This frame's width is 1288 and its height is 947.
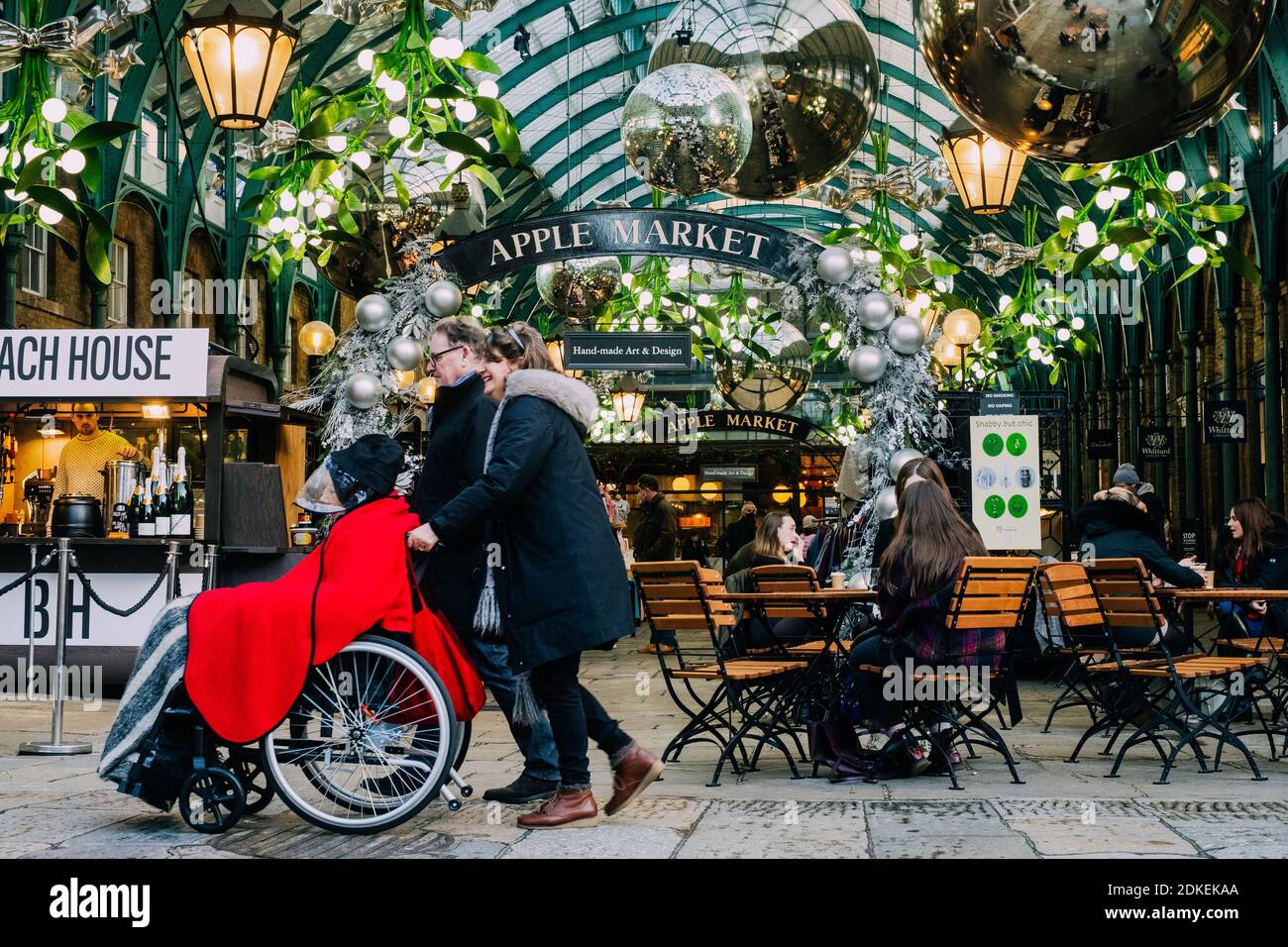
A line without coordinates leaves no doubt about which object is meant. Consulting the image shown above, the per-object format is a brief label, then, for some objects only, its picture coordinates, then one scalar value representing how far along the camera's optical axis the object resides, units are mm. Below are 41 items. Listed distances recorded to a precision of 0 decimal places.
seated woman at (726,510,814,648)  8547
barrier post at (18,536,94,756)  6219
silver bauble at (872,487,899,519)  8071
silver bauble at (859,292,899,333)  8523
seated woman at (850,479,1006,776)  5406
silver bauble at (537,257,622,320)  10594
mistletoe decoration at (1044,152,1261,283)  6043
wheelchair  4191
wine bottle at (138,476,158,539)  8789
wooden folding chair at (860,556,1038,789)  5309
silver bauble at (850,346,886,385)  8484
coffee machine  9367
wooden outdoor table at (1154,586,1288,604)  5914
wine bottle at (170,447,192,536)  8812
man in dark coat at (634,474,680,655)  14184
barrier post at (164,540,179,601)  6910
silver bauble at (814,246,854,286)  8555
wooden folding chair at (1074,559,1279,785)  5695
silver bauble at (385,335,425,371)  8859
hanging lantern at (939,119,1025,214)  8352
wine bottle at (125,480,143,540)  8867
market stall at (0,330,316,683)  8633
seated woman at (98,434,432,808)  4164
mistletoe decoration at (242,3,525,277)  7281
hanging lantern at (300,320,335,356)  14195
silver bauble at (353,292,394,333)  8930
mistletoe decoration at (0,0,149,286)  4980
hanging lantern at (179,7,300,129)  6191
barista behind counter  9211
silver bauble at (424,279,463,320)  8859
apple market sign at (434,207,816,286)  8766
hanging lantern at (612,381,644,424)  17438
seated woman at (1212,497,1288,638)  7535
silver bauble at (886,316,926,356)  8469
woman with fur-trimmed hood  4266
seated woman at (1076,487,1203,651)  7328
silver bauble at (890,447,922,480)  8102
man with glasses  4754
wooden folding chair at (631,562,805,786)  5594
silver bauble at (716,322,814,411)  13859
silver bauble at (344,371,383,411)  8859
